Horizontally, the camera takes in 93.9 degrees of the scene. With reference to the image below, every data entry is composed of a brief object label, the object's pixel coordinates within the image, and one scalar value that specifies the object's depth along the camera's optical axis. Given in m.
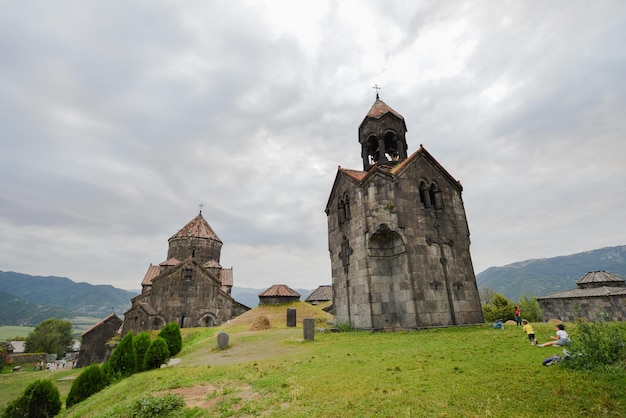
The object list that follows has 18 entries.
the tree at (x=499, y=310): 32.22
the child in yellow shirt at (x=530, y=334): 8.52
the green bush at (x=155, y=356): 11.98
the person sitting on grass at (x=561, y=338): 7.35
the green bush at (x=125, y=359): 12.65
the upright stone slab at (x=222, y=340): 14.31
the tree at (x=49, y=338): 54.34
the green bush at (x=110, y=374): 12.34
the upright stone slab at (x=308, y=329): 13.58
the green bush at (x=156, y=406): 5.71
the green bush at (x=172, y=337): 15.98
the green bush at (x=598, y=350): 5.40
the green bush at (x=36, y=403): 9.97
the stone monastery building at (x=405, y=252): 14.58
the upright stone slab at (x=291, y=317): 22.28
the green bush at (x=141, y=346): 12.64
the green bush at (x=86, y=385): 11.44
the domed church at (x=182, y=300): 27.53
